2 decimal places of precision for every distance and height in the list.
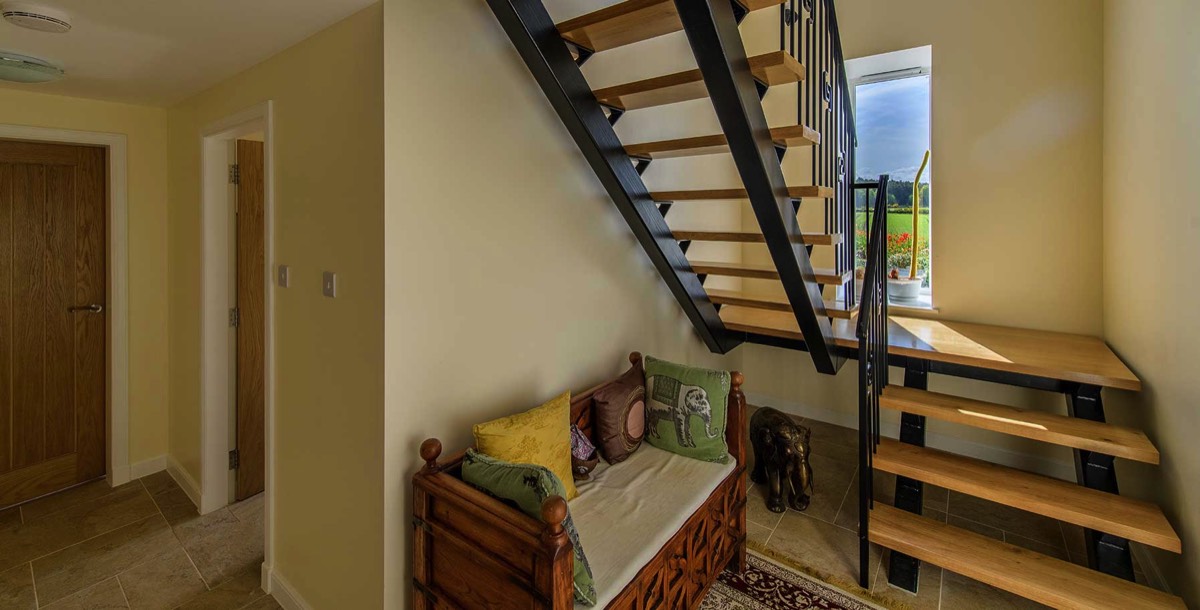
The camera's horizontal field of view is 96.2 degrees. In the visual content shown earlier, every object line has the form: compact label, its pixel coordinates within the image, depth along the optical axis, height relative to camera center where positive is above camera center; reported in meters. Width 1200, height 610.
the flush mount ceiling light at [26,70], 2.12 +0.94
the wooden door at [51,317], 2.86 -0.11
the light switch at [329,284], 1.93 +0.05
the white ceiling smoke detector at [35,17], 1.67 +0.89
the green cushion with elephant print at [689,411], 2.40 -0.51
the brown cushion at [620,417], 2.38 -0.54
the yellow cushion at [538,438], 1.87 -0.51
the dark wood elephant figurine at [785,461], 2.83 -0.87
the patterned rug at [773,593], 2.19 -1.24
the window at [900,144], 3.63 +1.08
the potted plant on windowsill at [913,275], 3.63 +0.16
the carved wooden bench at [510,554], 1.38 -0.78
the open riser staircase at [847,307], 1.85 -0.04
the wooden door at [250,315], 2.88 -0.09
